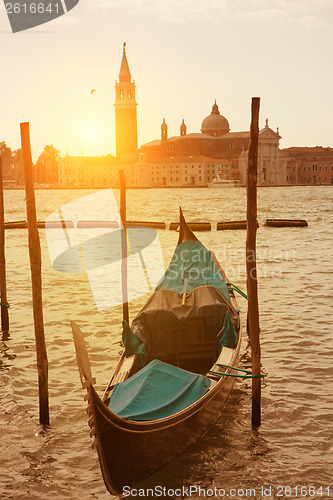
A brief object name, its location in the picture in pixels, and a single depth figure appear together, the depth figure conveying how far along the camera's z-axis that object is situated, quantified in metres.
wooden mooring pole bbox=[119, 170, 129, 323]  10.38
